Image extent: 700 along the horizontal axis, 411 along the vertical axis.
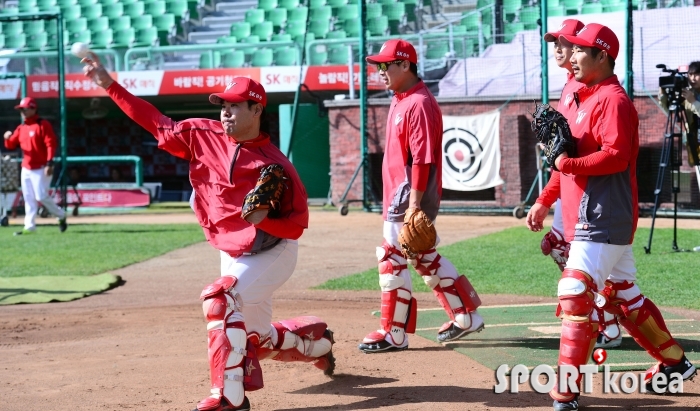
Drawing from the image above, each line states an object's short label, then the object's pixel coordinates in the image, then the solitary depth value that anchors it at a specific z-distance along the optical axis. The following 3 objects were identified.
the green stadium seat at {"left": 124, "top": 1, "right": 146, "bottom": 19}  26.08
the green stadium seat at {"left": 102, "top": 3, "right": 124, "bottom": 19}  26.26
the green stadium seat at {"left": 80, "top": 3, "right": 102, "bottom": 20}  26.47
